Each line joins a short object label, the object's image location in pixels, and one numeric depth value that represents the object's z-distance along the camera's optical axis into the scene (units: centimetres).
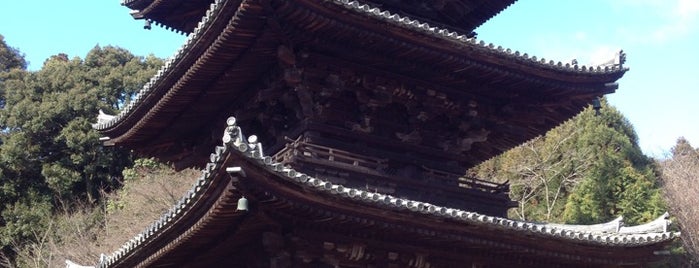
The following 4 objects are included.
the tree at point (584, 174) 3219
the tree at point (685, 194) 3356
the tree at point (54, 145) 3844
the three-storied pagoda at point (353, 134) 942
